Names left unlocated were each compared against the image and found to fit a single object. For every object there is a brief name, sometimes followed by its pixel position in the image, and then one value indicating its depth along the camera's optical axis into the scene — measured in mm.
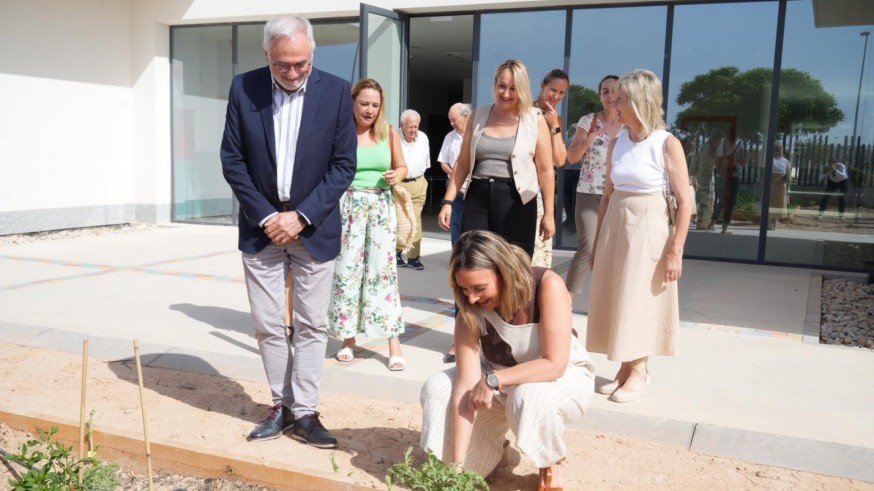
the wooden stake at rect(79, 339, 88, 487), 2639
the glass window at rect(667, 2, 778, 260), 9023
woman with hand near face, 4582
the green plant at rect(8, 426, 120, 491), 2527
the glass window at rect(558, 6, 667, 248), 9391
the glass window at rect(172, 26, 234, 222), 12188
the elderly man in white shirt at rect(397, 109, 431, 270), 7656
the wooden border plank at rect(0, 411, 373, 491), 2795
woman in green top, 4484
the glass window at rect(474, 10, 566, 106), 9844
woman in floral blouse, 5141
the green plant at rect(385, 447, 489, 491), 2404
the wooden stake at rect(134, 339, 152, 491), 2646
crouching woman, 2734
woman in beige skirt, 3816
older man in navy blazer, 3270
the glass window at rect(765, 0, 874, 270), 8719
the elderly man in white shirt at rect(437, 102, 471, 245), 6591
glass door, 9250
